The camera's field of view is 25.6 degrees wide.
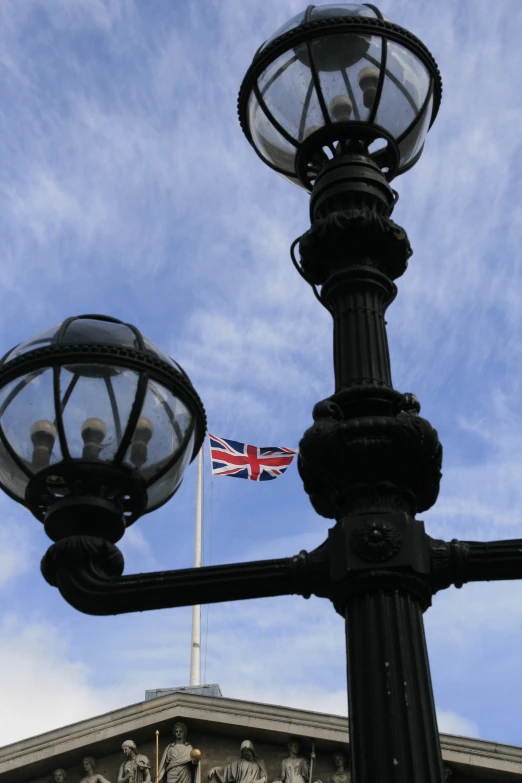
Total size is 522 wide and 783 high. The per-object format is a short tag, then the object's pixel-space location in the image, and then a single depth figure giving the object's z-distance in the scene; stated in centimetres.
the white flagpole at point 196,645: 3033
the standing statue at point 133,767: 2628
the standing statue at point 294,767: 2548
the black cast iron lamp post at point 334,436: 372
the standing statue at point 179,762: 2612
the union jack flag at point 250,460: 2752
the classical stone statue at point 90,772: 2650
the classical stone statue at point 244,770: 2594
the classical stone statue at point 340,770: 2535
